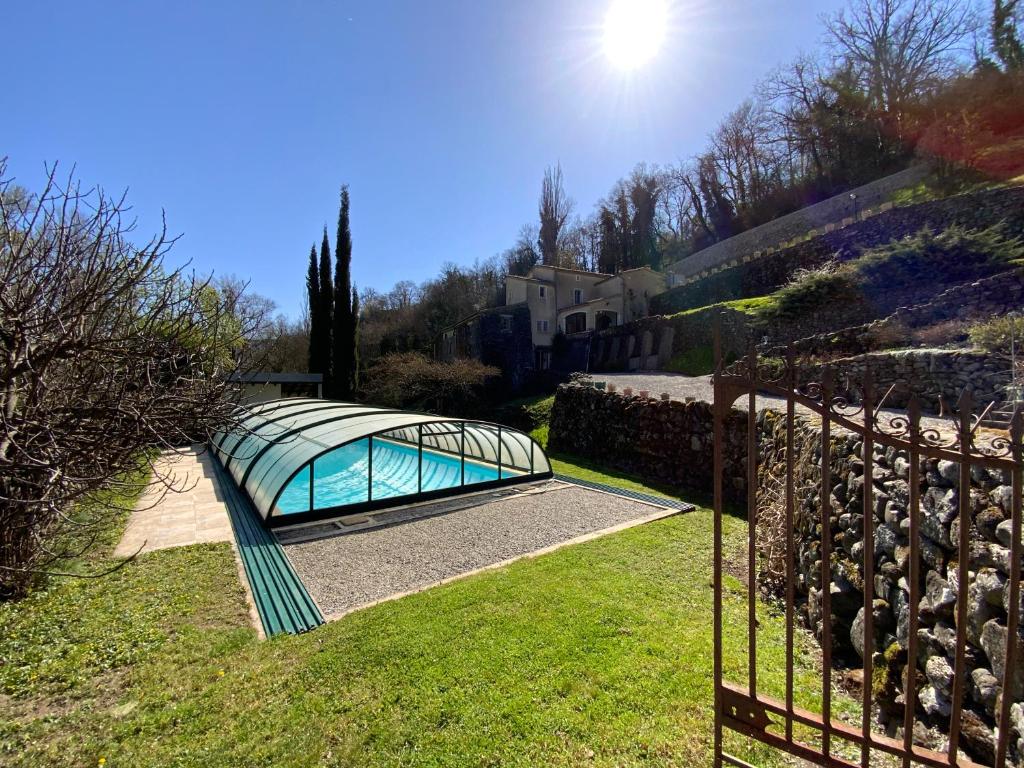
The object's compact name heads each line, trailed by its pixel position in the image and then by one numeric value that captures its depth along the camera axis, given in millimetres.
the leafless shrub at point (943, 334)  10344
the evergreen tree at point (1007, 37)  21672
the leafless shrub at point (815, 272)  16891
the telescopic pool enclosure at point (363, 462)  7965
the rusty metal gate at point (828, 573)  1757
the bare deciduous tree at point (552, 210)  43125
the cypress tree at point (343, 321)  25484
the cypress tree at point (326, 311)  25812
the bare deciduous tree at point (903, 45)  25047
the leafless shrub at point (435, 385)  23125
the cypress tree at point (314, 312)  26078
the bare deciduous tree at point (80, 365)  2893
